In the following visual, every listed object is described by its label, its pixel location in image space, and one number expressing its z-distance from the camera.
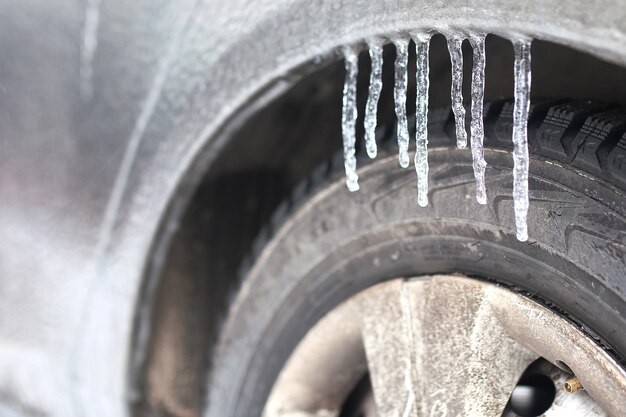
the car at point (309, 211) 0.88
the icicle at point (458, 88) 0.91
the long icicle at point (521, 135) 0.83
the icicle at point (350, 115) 1.03
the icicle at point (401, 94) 0.96
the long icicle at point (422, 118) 0.93
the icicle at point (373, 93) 0.99
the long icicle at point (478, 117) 0.88
